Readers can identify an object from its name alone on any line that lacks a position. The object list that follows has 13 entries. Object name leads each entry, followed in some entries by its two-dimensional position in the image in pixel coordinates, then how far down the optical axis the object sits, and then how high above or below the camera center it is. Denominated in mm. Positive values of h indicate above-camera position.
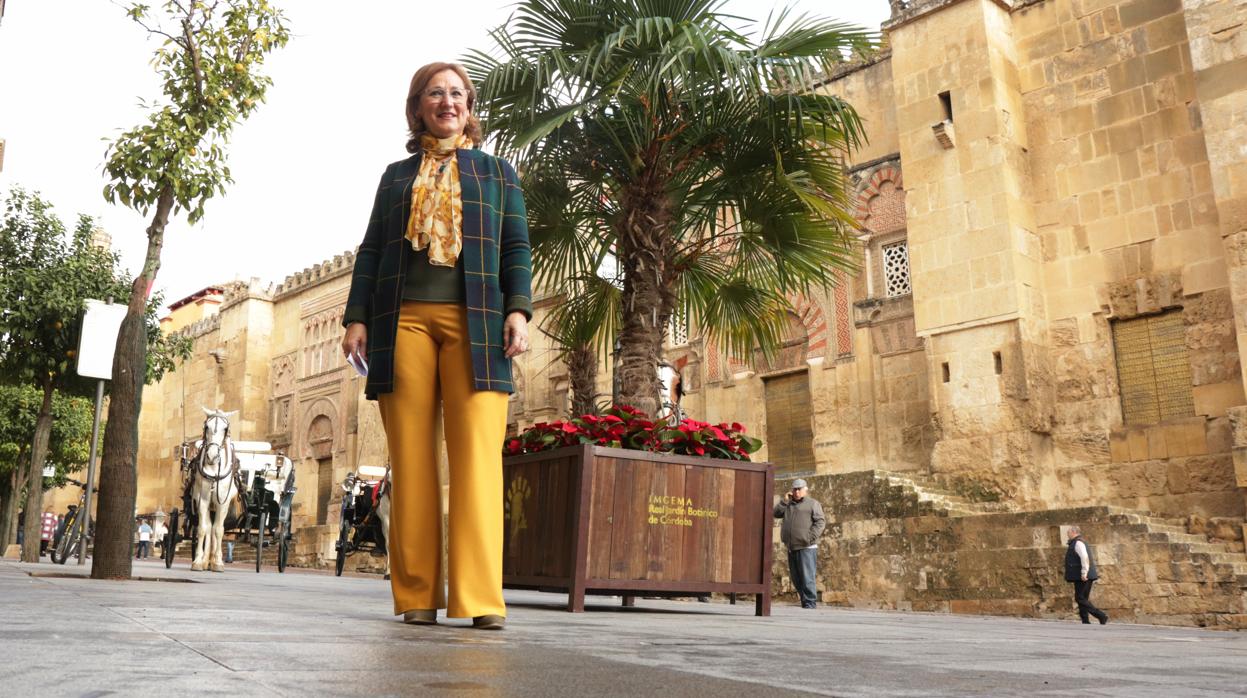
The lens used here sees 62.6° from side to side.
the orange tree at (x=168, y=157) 7160 +2938
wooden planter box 5309 +193
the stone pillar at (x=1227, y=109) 12094 +5262
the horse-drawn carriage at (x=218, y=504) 12258 +797
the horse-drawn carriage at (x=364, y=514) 13656 +677
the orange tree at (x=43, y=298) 15164 +3964
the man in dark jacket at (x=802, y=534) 10953 +262
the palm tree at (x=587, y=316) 8773 +2103
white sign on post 9609 +2130
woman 3107 +637
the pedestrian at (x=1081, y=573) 9781 -158
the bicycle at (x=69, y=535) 13508 +418
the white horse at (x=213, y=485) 12195 +942
